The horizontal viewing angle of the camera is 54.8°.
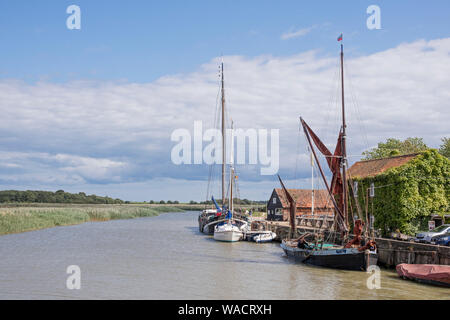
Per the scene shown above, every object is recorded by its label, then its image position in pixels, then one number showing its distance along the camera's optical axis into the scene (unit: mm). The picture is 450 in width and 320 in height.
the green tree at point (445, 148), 64312
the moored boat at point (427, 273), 23953
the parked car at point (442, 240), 29266
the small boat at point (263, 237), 51562
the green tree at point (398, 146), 73375
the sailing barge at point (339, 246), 29781
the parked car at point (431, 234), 31625
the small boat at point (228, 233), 51531
